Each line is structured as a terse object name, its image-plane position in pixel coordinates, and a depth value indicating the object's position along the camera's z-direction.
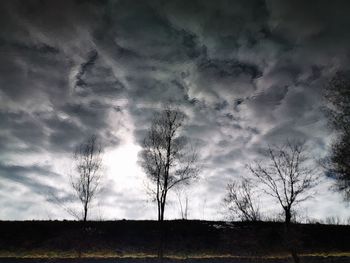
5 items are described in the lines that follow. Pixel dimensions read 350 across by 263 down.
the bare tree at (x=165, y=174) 24.48
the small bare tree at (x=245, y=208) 30.22
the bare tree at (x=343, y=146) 23.38
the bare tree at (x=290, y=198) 21.77
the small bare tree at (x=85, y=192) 24.84
